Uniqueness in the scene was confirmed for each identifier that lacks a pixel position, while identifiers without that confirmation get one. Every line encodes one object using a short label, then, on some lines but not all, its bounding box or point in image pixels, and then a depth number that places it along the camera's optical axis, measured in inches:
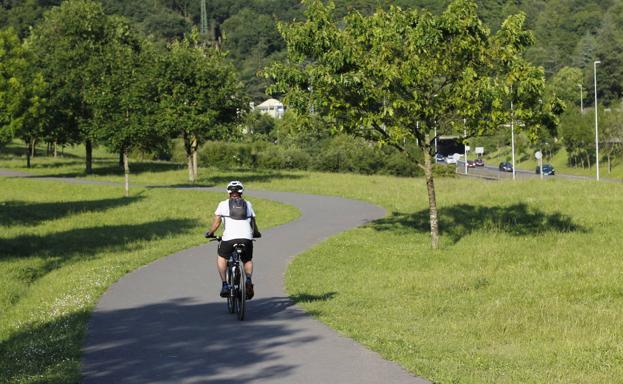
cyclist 449.7
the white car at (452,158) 2603.3
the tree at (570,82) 3918.6
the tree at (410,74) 756.0
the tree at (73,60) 1982.0
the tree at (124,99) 1747.0
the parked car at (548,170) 2843.5
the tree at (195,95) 1711.4
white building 6968.5
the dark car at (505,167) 3110.2
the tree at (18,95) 1834.4
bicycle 432.5
